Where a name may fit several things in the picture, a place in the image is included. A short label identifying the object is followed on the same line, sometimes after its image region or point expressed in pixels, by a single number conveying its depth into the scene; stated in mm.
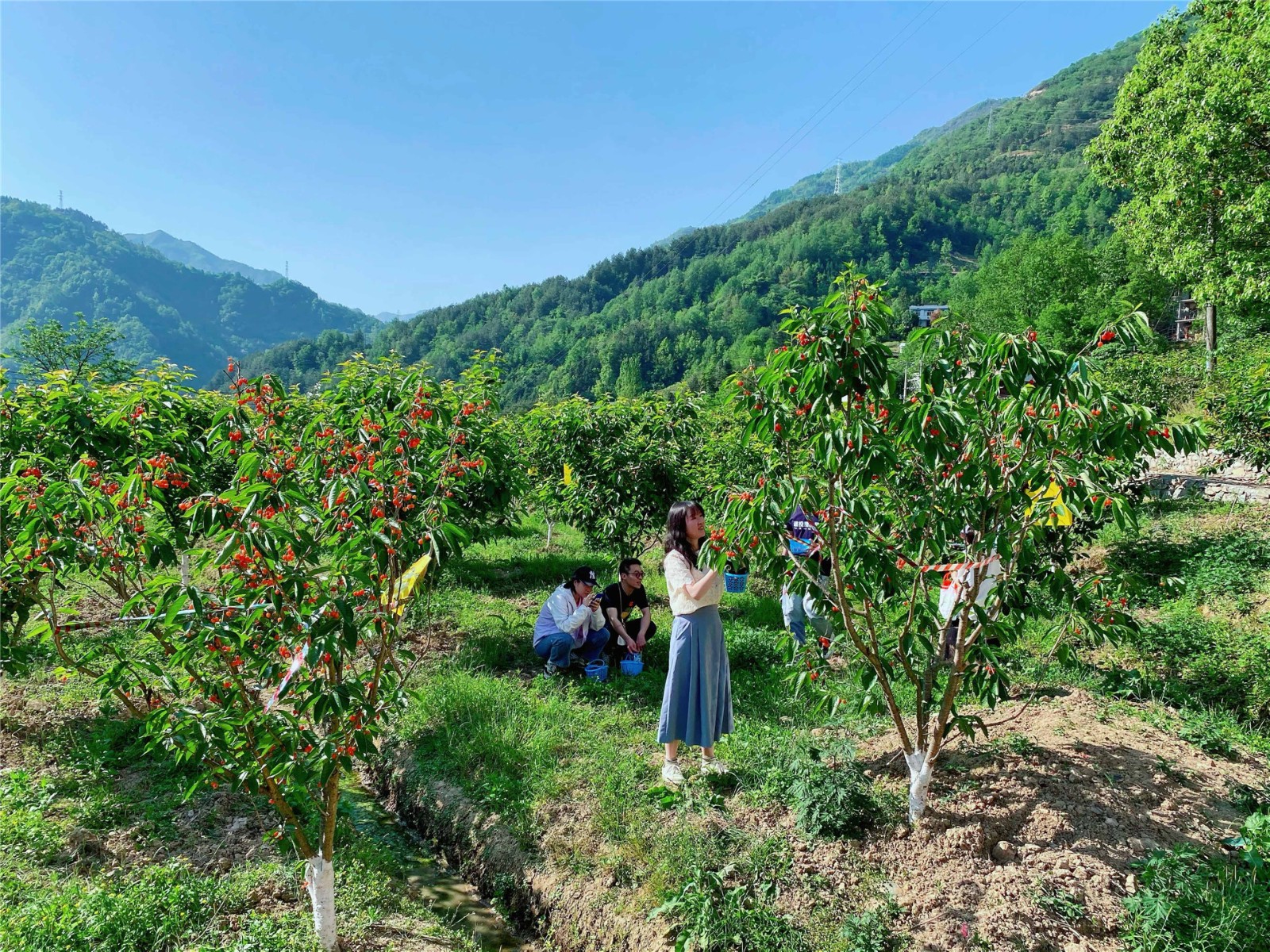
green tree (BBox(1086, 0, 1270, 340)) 10750
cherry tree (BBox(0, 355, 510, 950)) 2535
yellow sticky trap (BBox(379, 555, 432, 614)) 2783
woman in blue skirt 4070
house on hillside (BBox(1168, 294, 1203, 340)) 37719
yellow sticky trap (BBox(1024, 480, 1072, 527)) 2832
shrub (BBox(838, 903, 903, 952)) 2945
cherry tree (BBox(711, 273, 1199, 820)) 2754
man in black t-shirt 6211
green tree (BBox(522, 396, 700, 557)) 7441
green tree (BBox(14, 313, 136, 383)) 25312
